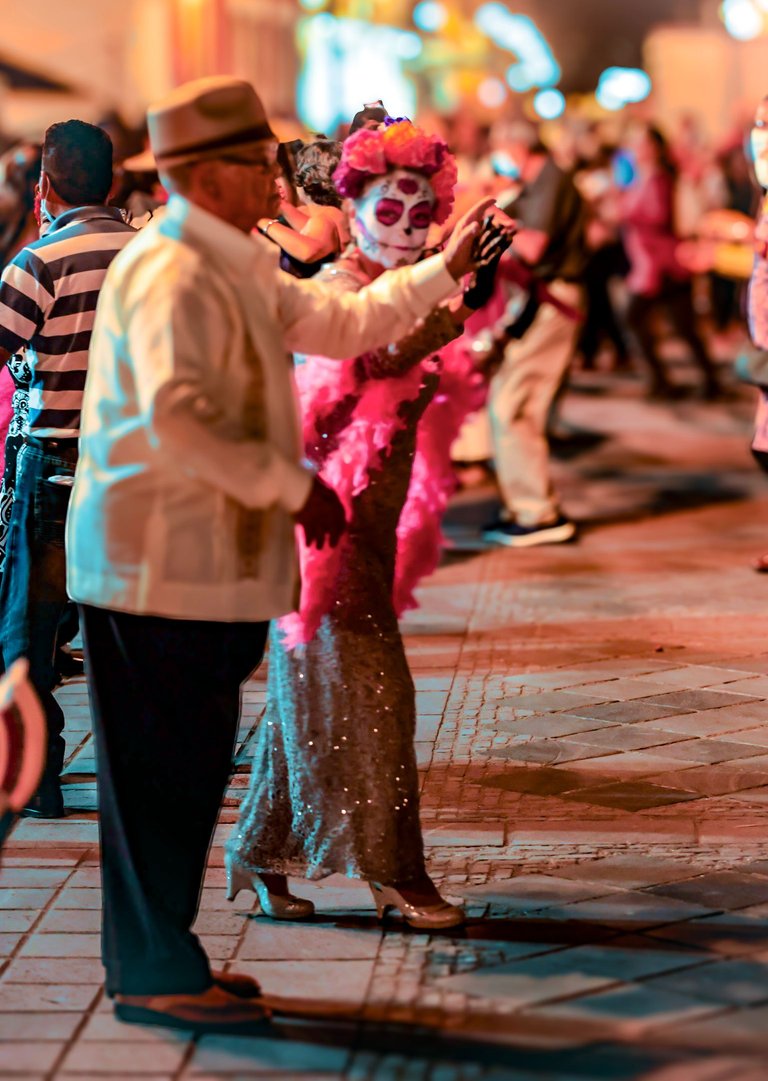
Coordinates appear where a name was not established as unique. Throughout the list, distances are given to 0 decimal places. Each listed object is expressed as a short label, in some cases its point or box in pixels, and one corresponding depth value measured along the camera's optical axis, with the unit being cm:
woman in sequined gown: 871
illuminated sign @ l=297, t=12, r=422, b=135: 4808
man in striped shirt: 1038
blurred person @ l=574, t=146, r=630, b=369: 3328
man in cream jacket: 725
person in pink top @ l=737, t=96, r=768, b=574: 1515
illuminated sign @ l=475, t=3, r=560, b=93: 11277
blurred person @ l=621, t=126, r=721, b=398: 2940
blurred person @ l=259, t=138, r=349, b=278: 1018
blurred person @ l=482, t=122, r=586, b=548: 1892
